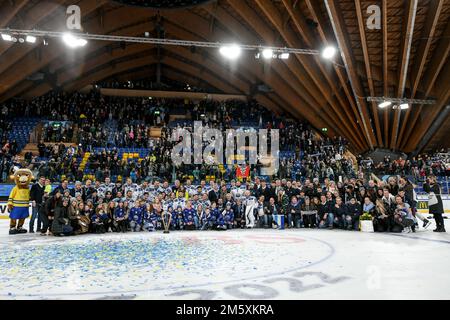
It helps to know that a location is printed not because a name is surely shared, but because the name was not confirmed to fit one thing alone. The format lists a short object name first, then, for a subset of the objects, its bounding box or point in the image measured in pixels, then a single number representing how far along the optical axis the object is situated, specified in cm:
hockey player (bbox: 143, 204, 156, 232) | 1066
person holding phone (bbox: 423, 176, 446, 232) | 961
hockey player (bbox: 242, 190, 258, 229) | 1155
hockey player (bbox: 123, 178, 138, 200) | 1187
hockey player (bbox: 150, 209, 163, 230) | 1077
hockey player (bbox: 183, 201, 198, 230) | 1091
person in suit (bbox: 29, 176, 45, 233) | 987
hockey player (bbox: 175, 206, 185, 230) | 1098
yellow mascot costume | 957
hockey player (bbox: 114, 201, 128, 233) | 1046
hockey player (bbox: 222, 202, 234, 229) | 1115
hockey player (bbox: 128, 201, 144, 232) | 1062
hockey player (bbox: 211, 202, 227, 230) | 1090
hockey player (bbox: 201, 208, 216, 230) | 1103
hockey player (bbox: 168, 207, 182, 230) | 1096
